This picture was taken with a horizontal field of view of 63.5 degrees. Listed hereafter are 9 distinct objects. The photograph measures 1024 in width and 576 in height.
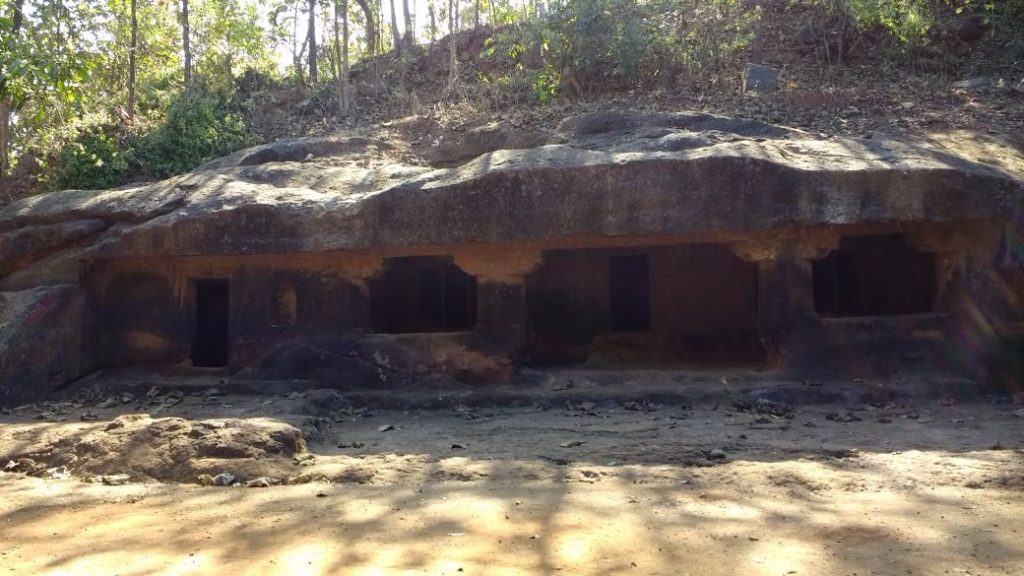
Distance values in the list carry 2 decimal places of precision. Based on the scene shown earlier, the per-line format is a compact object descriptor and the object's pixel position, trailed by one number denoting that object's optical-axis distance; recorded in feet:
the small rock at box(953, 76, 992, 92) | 36.47
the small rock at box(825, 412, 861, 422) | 21.61
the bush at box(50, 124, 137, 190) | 39.81
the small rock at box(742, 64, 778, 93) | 39.88
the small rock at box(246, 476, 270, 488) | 16.33
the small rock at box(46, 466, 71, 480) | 17.95
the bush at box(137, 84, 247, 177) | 41.16
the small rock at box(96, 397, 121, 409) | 25.83
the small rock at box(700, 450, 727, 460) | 17.47
